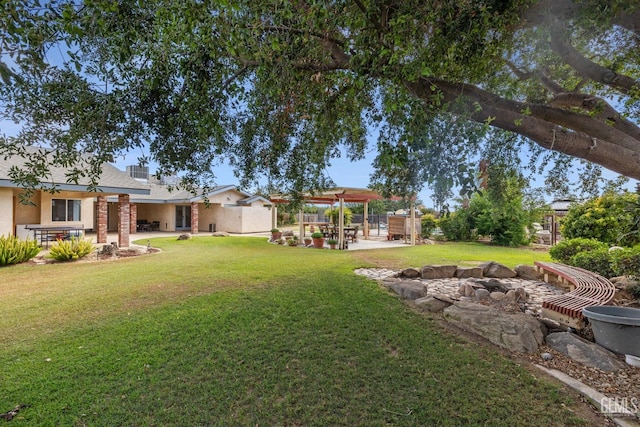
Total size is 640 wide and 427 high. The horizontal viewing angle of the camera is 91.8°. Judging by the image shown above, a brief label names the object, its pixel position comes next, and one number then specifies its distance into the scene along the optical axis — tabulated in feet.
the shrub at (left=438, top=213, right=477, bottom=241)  58.75
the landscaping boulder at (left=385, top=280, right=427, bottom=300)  20.52
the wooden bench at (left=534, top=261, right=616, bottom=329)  14.40
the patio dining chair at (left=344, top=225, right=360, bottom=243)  56.44
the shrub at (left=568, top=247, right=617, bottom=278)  24.43
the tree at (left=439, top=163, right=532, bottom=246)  52.24
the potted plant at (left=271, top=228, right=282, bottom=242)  57.93
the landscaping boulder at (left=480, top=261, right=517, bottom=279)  27.68
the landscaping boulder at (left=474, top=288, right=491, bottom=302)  20.29
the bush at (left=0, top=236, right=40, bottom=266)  31.76
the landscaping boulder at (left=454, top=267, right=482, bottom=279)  27.55
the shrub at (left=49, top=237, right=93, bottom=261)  34.58
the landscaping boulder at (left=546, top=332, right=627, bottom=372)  12.10
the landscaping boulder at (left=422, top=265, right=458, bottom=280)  27.37
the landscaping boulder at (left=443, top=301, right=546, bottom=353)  13.71
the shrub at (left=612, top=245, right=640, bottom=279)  20.11
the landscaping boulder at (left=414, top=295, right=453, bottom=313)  18.20
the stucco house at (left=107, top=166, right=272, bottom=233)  75.25
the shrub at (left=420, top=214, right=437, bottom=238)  65.26
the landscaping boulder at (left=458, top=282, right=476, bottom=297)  21.21
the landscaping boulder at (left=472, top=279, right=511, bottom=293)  22.62
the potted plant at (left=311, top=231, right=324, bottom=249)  49.39
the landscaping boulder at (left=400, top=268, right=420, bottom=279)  27.32
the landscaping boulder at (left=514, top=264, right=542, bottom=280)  27.17
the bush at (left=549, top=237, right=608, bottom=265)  29.04
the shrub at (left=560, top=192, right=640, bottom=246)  33.12
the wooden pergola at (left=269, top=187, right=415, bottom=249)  46.10
